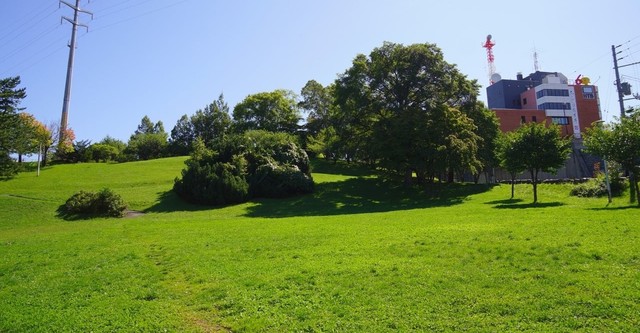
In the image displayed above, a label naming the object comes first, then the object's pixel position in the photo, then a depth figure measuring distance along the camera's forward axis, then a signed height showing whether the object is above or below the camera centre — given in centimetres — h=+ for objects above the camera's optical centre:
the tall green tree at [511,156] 3099 +284
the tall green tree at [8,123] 4069 +762
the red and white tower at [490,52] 11009 +3792
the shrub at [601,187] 3422 +39
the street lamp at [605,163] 2566 +204
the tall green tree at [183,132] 8575 +1374
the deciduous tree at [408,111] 3838 +897
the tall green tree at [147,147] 7244 +904
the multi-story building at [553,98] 9275 +2193
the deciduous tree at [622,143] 2420 +292
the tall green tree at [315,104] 7738 +1736
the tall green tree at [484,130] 4555 +731
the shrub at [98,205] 3027 -53
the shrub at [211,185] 3494 +95
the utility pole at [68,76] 6003 +1910
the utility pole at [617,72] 3616 +1056
